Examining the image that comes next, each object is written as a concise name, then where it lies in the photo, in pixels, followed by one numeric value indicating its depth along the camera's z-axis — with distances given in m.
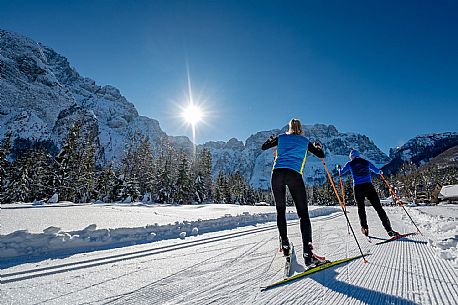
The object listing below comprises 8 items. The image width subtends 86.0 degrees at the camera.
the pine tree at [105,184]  43.94
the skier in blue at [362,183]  4.94
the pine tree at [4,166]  30.30
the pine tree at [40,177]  34.34
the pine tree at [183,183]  43.56
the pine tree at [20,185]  34.34
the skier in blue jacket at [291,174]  2.97
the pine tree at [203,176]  45.97
